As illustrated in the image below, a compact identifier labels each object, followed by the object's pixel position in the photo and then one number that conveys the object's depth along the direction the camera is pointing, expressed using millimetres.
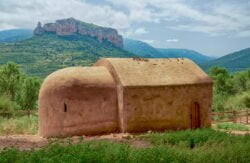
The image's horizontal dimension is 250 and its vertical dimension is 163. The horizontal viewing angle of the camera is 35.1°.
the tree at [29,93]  39406
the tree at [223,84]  49531
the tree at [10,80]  39531
